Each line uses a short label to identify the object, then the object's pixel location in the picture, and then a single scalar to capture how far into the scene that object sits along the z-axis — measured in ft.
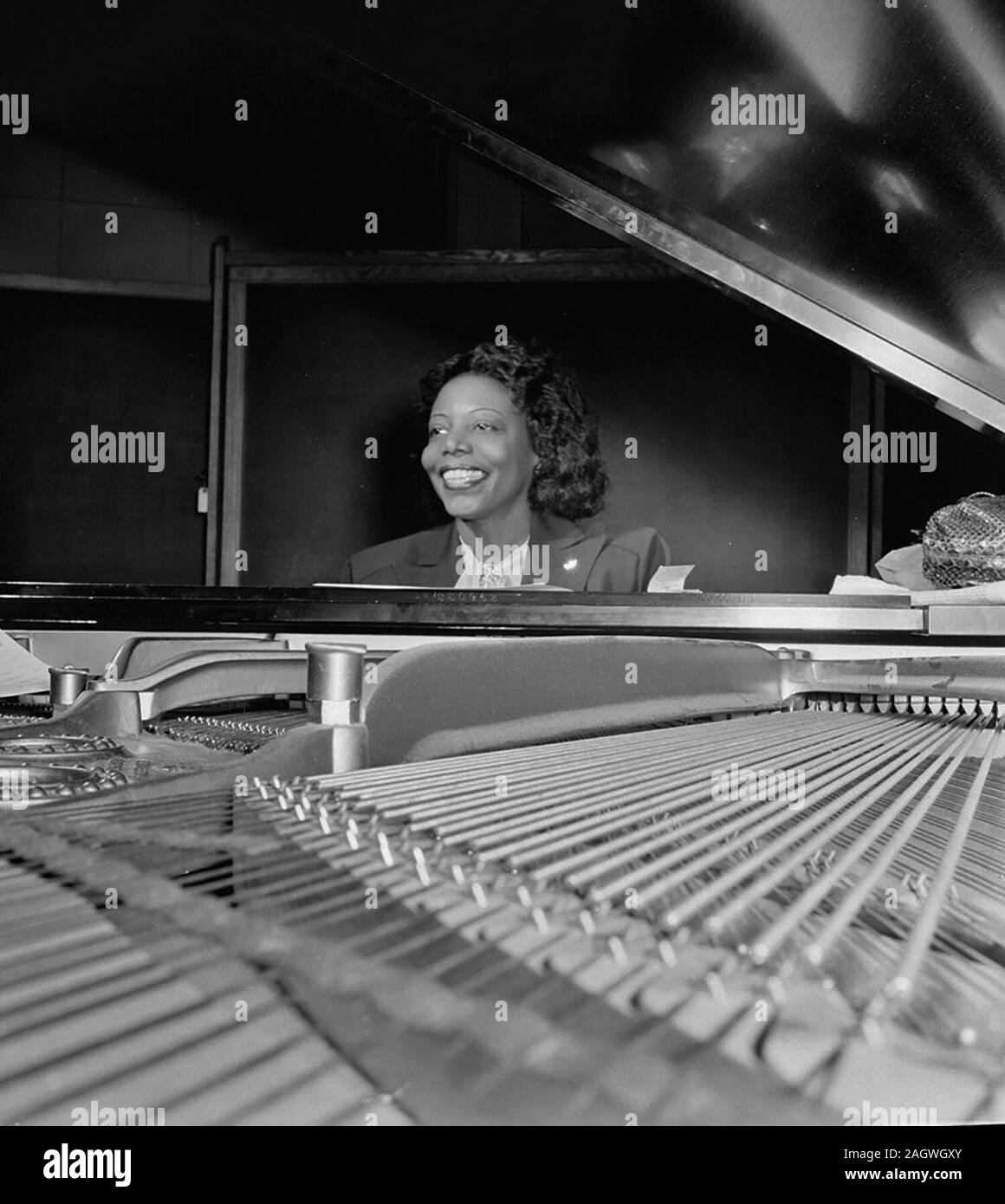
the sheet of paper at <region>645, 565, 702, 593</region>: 6.85
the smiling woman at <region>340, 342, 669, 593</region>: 9.40
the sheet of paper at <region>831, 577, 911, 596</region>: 5.50
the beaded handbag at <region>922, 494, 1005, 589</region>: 5.32
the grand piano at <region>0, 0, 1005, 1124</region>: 1.06
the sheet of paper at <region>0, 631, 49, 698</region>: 4.42
